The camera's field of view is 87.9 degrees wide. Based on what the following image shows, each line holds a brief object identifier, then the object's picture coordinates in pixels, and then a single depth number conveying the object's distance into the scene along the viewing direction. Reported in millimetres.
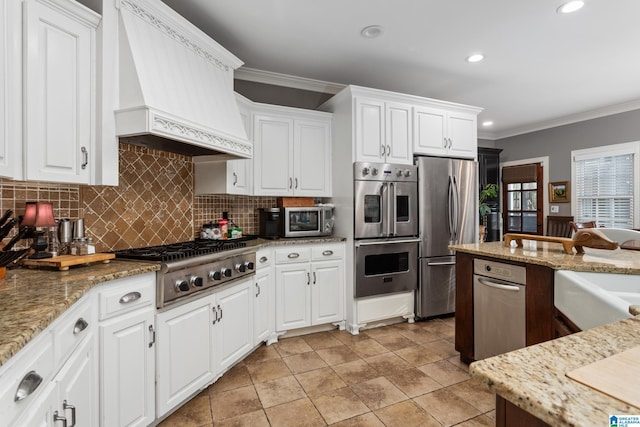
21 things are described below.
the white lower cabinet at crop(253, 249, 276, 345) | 2764
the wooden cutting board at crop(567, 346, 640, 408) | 571
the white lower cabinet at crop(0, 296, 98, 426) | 817
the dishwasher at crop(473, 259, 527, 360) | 2113
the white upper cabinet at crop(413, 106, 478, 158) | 3605
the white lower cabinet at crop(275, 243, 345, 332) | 3084
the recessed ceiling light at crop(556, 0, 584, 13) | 2362
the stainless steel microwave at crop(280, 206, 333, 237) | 3285
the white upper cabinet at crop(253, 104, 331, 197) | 3232
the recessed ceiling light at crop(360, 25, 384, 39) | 2693
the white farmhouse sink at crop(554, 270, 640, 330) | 1084
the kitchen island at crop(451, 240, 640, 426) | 529
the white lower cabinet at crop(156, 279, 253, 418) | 1866
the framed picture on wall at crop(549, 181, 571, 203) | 5390
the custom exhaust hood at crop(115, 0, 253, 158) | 1899
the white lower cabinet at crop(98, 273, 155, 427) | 1541
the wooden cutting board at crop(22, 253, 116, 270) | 1648
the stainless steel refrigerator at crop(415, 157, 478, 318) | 3568
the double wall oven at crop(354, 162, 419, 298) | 3297
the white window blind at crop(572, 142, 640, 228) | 4672
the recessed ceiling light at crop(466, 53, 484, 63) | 3219
